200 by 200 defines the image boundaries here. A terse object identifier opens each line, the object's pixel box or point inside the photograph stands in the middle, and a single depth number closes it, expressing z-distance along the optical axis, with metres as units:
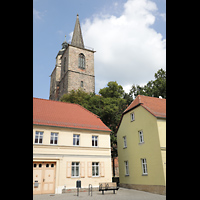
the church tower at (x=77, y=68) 50.56
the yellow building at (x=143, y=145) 17.50
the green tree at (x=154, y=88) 34.53
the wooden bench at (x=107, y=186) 16.25
